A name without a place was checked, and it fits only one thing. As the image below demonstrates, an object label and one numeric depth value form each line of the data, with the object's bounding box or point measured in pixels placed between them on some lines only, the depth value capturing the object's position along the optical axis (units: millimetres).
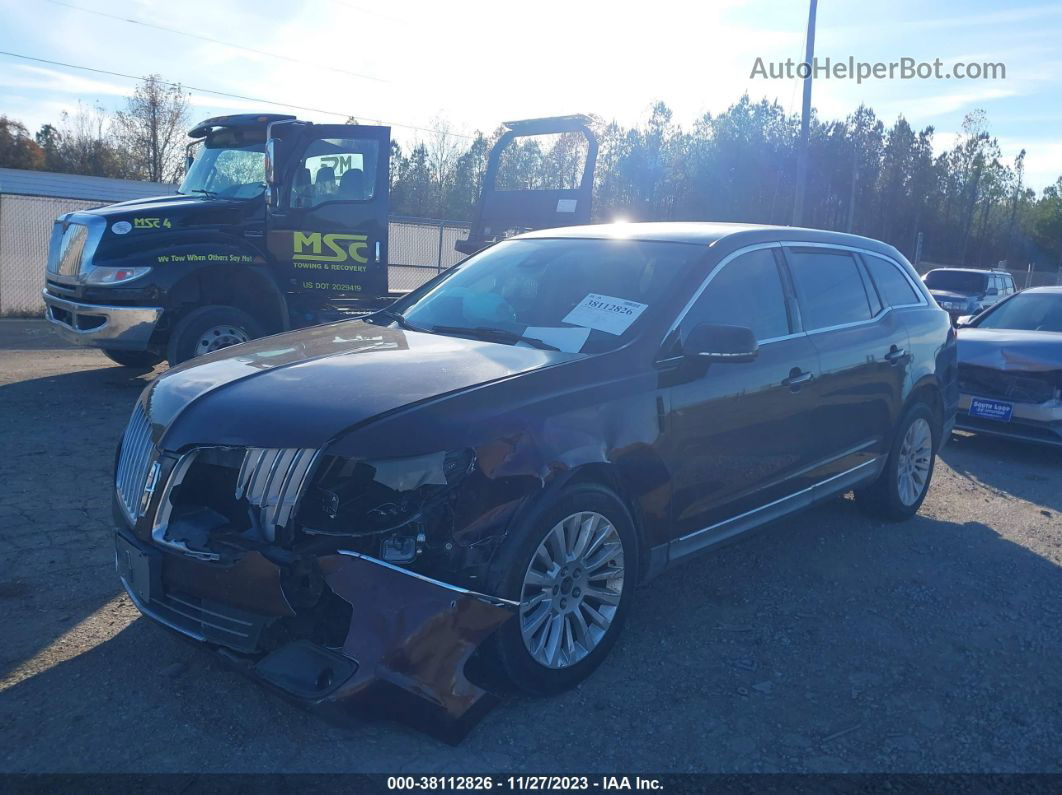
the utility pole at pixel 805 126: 19203
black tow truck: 8148
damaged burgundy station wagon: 2830
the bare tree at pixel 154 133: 44250
